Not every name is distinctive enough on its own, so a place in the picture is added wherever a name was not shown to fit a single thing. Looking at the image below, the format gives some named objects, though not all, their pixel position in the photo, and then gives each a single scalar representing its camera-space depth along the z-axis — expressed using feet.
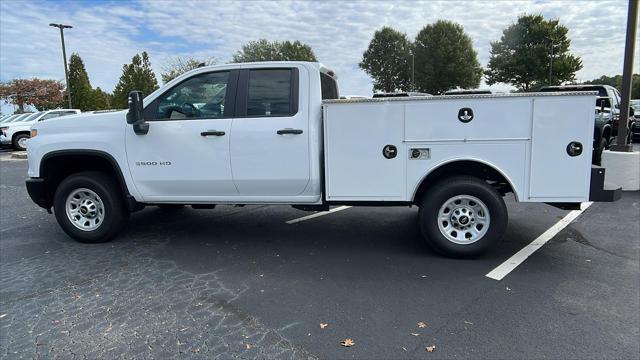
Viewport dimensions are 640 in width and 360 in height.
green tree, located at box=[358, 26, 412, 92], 202.49
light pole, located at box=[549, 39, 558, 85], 142.00
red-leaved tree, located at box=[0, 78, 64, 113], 151.27
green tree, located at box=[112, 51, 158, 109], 142.10
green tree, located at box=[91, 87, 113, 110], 136.33
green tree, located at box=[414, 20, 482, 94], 182.25
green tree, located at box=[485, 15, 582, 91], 146.41
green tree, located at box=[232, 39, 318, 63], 176.14
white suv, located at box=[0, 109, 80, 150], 67.00
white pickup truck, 14.25
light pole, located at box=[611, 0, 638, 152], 26.03
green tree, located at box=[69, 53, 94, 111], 134.31
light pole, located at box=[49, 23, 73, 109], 89.24
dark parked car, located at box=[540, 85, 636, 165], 31.27
